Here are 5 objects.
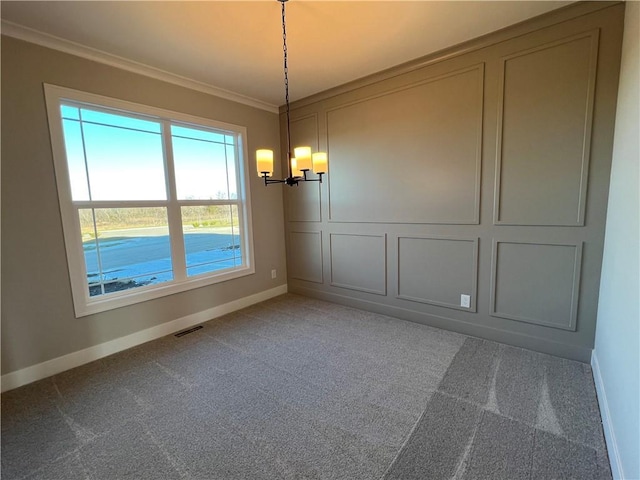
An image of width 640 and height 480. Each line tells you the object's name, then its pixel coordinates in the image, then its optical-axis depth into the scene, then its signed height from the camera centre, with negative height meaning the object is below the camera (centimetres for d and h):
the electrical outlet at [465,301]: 279 -98
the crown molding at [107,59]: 210 +135
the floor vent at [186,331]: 304 -135
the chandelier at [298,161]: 203 +33
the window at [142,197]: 245 +13
